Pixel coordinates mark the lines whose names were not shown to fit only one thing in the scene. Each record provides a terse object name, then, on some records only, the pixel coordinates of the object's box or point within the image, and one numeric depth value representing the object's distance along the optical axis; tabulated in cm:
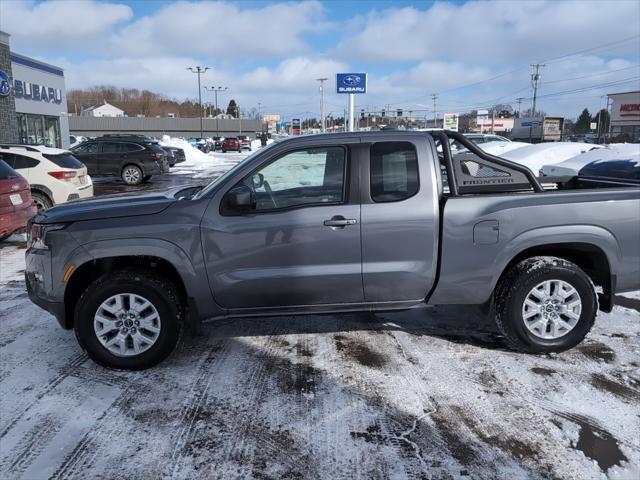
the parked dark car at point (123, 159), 1897
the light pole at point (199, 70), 5822
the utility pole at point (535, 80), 7750
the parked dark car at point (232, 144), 4947
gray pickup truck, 388
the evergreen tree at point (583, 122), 11391
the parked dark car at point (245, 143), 5109
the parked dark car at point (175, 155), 2741
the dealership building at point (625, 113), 6556
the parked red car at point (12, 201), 744
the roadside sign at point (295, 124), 11119
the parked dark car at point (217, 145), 5363
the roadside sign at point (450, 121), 5433
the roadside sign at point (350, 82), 2261
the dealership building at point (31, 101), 2328
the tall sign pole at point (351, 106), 2105
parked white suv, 991
